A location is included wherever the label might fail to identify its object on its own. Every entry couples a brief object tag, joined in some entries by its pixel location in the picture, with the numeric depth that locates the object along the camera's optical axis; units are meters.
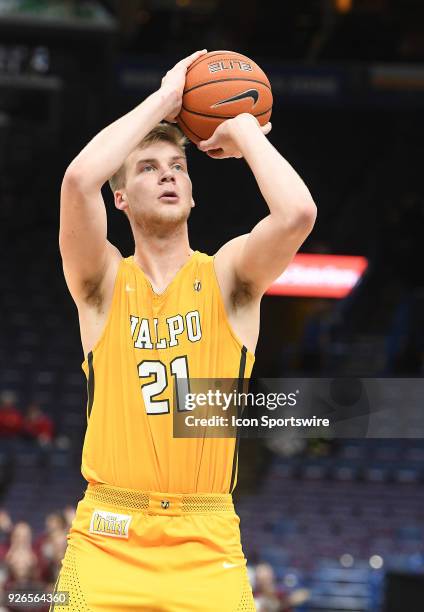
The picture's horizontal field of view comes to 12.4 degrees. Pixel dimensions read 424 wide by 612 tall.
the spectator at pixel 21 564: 15.90
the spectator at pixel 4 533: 20.27
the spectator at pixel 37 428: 27.82
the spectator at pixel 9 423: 27.88
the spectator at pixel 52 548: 16.52
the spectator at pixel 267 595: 16.45
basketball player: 5.56
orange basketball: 6.11
